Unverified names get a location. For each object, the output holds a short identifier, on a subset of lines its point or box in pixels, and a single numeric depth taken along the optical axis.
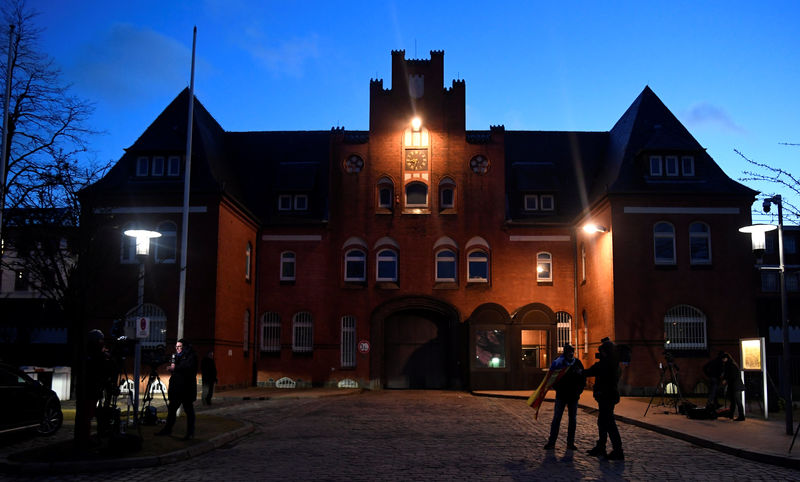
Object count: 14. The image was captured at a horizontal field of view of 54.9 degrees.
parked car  14.43
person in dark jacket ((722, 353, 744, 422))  19.38
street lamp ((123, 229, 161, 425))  18.44
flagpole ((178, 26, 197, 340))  22.27
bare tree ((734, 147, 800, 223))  16.67
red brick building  31.28
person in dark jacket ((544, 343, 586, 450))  14.16
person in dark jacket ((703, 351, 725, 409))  19.92
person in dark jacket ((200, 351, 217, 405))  24.39
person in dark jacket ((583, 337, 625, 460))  13.12
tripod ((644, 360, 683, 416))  20.81
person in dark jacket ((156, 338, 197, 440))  14.47
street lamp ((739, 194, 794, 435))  15.87
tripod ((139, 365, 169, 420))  16.61
